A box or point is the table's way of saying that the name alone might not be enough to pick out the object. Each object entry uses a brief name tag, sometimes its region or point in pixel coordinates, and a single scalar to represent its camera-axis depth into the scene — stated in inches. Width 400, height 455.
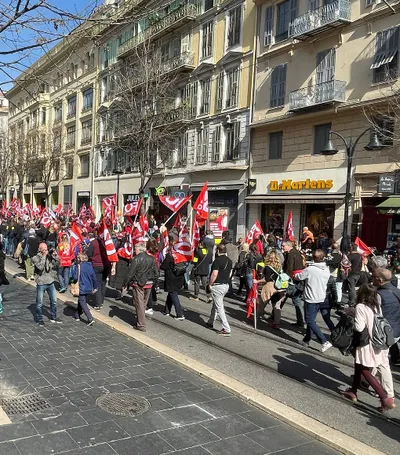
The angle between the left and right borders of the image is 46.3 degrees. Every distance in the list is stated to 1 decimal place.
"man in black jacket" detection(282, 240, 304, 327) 407.8
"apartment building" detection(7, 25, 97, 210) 1658.5
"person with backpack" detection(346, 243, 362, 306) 418.9
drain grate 193.3
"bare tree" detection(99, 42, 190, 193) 1000.2
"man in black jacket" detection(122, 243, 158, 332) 339.3
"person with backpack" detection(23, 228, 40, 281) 538.3
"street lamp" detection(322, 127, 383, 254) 562.6
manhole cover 195.7
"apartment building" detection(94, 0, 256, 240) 983.6
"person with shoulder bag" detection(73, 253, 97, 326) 353.6
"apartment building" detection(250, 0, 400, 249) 713.6
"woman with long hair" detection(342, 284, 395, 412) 207.0
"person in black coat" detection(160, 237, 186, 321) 380.8
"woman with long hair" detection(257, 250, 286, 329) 363.9
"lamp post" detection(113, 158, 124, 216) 1442.9
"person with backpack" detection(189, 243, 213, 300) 476.4
